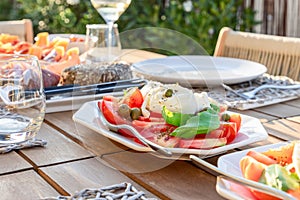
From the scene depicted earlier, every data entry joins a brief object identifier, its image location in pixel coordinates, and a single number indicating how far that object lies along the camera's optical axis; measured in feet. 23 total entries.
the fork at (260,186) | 2.30
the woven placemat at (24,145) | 3.07
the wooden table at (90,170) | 2.66
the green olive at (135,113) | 3.07
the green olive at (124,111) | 3.10
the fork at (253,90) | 4.02
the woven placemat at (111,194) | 2.57
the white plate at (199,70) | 4.16
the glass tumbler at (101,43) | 4.51
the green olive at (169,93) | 3.02
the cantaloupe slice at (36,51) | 4.58
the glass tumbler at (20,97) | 3.10
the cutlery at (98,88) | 3.83
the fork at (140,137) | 2.84
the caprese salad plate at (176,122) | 2.87
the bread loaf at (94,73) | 3.98
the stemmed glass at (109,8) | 4.77
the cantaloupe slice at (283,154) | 2.58
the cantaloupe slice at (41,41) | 4.93
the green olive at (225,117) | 3.08
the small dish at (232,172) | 2.43
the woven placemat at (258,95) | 3.88
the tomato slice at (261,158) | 2.54
